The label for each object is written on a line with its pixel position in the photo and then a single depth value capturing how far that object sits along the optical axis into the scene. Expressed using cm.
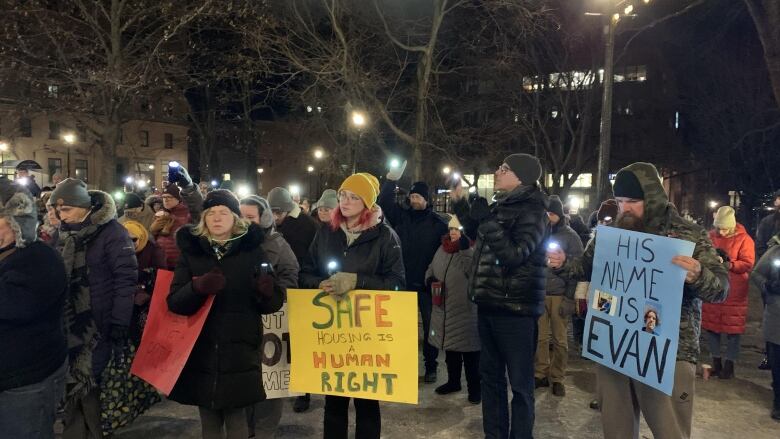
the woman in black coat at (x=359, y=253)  390
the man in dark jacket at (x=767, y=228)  959
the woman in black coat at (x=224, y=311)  342
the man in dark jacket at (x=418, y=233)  644
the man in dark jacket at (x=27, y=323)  291
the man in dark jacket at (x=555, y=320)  597
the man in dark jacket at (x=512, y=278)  404
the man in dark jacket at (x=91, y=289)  388
